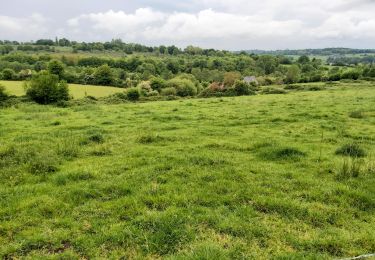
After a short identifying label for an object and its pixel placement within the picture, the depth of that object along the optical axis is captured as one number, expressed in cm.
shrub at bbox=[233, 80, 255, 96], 5478
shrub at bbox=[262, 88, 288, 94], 5552
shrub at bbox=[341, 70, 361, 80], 7694
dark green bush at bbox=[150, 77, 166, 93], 7838
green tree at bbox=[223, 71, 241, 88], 6549
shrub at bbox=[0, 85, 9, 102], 4162
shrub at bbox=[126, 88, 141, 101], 5379
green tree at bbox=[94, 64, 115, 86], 8494
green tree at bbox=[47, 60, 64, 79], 7686
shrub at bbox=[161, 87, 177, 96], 6838
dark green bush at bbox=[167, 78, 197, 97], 7138
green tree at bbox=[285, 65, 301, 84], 8742
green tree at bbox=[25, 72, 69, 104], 4356
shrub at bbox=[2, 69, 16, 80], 7725
